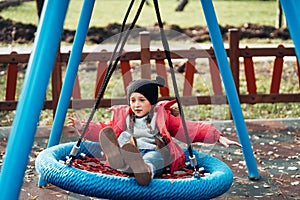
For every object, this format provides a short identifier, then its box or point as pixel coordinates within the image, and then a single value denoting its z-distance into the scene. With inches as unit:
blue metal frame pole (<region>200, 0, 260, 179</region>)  170.1
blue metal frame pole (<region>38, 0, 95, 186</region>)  163.3
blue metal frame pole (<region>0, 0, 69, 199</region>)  86.4
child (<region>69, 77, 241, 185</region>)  143.4
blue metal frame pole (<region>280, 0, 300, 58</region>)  90.0
